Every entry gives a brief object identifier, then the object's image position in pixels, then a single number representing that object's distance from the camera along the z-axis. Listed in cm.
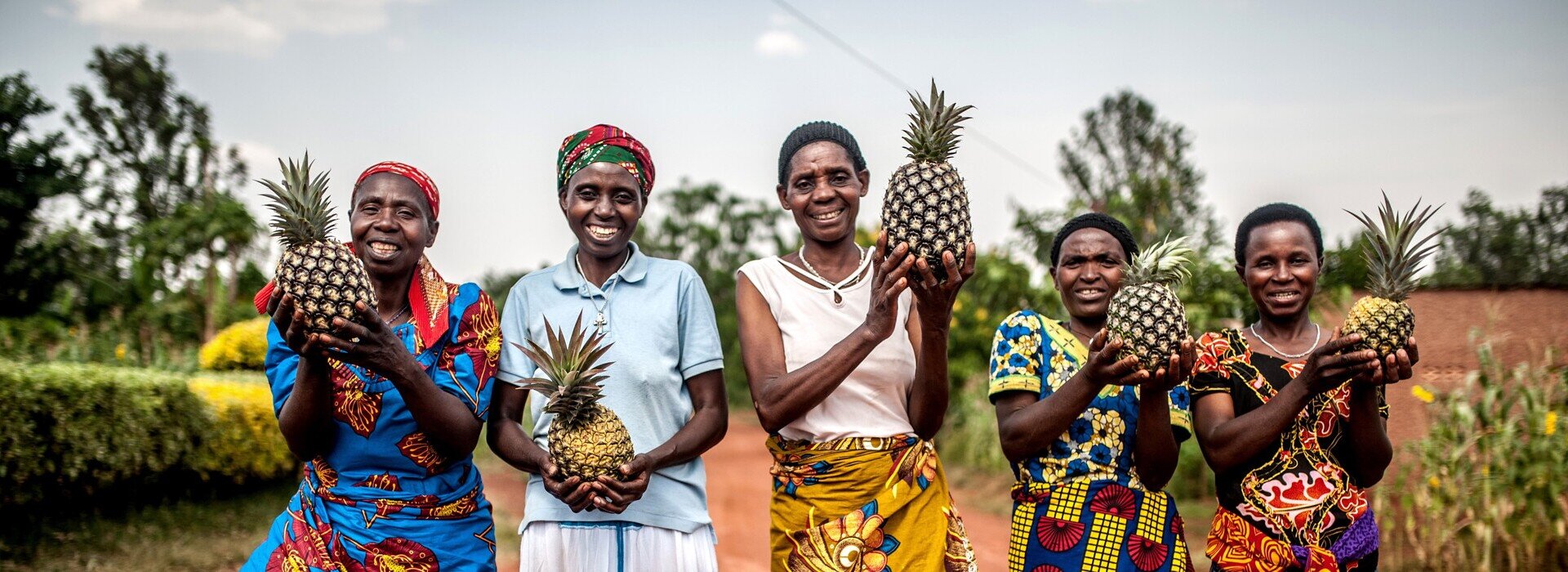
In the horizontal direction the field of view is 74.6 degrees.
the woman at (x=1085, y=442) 336
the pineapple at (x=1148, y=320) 306
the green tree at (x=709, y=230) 4094
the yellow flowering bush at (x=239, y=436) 998
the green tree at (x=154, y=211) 1642
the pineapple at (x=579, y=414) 326
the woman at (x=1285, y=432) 342
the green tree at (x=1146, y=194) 1049
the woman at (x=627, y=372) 351
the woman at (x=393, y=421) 325
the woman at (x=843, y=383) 339
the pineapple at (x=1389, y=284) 317
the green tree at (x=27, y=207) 1447
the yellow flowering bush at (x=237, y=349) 1263
